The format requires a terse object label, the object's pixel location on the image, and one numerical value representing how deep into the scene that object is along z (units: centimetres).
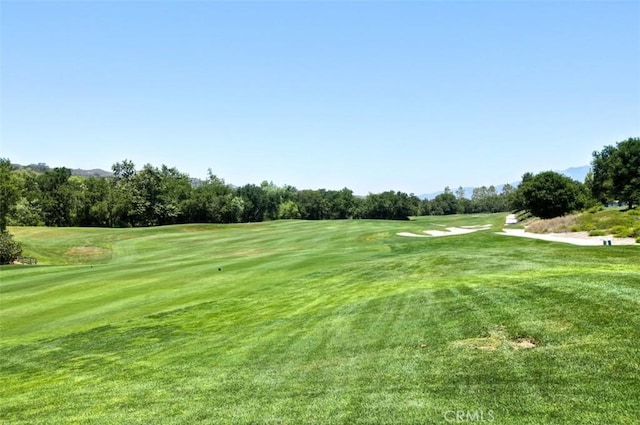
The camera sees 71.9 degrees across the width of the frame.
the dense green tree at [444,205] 18975
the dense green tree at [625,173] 6831
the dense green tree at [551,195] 6091
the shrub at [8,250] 4259
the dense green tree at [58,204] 10325
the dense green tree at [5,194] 5366
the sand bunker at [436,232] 5144
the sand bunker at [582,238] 2854
